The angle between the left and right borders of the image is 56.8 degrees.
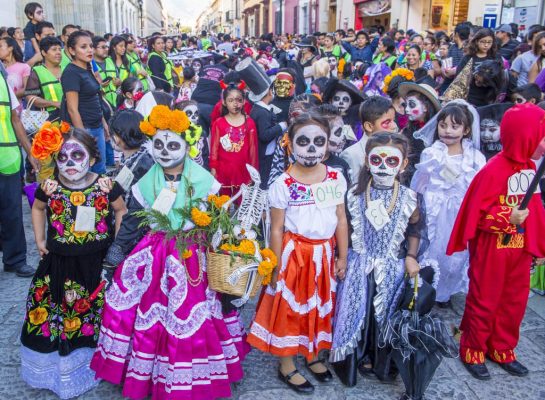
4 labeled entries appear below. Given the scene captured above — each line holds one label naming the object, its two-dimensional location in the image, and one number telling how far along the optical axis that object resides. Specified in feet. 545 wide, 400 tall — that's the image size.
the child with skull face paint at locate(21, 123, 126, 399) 9.88
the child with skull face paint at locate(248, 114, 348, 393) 9.98
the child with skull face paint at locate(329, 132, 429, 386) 10.30
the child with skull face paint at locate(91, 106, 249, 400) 9.40
